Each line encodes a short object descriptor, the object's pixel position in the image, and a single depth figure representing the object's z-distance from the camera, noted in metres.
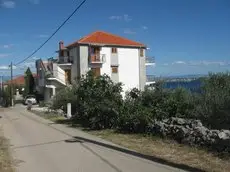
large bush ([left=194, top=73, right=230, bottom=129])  8.06
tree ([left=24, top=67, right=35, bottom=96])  48.97
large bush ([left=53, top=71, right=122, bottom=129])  11.41
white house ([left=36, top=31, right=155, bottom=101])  35.67
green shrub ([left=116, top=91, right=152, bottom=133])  9.57
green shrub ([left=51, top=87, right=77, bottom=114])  19.99
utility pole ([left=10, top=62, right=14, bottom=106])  42.56
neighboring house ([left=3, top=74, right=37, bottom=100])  53.28
